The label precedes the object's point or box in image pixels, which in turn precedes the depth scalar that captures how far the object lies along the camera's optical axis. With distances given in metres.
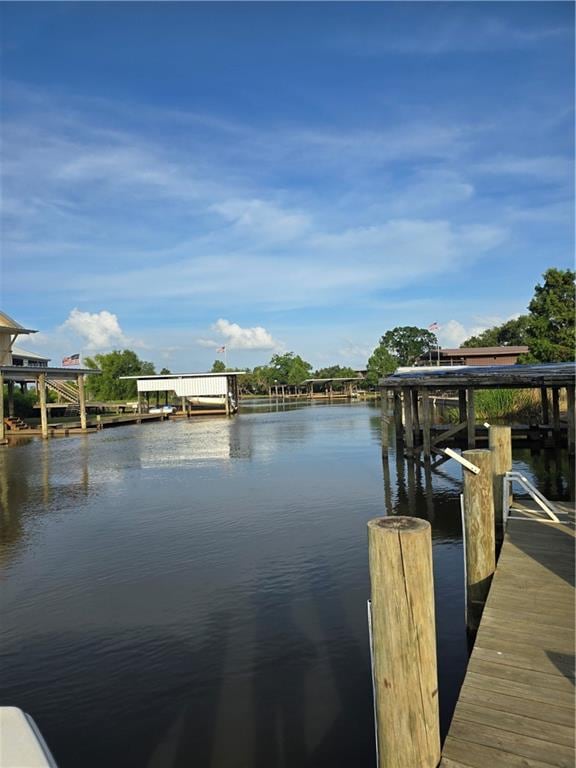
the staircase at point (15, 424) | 38.91
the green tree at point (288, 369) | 112.81
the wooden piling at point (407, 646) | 3.53
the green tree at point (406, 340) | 135.50
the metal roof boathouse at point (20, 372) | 35.28
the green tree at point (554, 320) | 39.72
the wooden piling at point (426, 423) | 18.97
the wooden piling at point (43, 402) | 35.59
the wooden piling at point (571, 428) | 18.25
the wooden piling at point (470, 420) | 17.98
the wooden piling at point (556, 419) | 21.23
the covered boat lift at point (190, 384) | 56.28
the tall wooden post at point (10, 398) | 41.88
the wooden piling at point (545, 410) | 24.43
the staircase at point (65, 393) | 49.90
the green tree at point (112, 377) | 80.50
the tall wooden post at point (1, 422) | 33.43
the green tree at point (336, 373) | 118.00
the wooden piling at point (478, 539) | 6.79
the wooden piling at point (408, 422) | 21.27
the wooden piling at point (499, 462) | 9.08
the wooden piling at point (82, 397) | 39.50
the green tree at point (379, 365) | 97.12
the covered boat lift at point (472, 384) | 16.98
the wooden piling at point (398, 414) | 25.09
